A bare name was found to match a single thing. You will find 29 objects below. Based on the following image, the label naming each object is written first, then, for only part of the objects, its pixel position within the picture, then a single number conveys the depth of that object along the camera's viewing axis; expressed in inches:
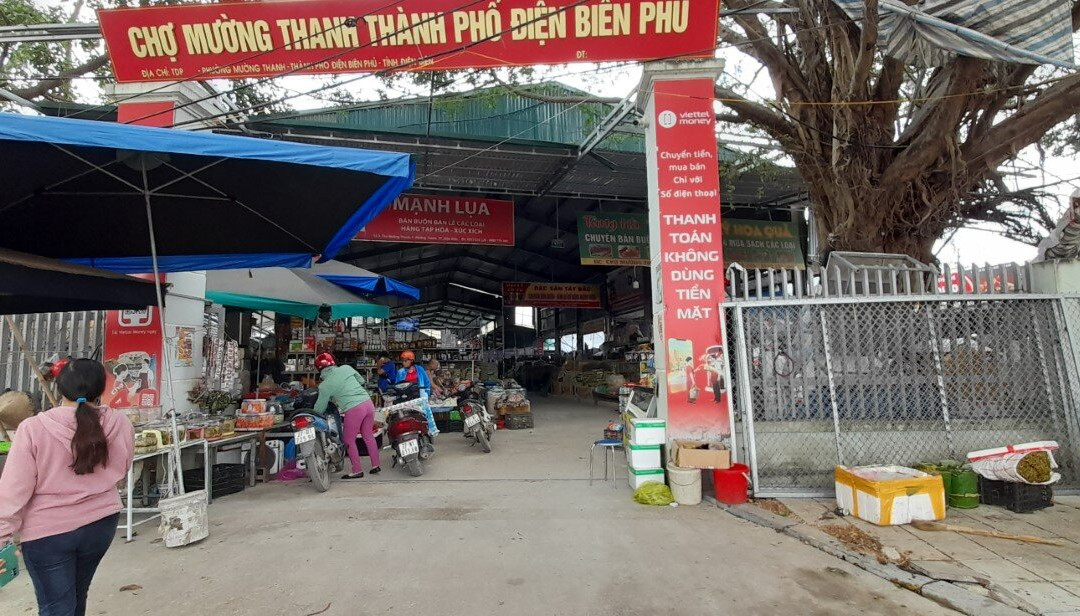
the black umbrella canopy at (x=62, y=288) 156.3
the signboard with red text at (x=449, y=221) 407.2
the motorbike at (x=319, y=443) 228.2
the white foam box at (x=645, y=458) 220.5
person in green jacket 251.4
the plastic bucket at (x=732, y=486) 205.5
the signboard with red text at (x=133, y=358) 246.7
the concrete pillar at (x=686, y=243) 226.7
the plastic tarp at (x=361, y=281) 375.9
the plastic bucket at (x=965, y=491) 191.2
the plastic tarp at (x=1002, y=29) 215.0
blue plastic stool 237.9
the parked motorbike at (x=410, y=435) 261.1
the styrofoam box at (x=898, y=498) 176.1
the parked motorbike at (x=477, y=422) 315.3
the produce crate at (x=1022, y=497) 186.5
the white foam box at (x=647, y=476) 219.0
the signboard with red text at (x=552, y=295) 693.9
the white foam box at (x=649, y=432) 222.4
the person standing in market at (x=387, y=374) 331.0
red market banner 248.8
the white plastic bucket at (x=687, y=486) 207.8
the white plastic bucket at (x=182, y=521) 167.0
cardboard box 208.7
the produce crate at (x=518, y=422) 420.5
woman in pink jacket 86.5
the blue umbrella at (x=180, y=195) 140.3
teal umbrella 295.3
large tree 259.4
